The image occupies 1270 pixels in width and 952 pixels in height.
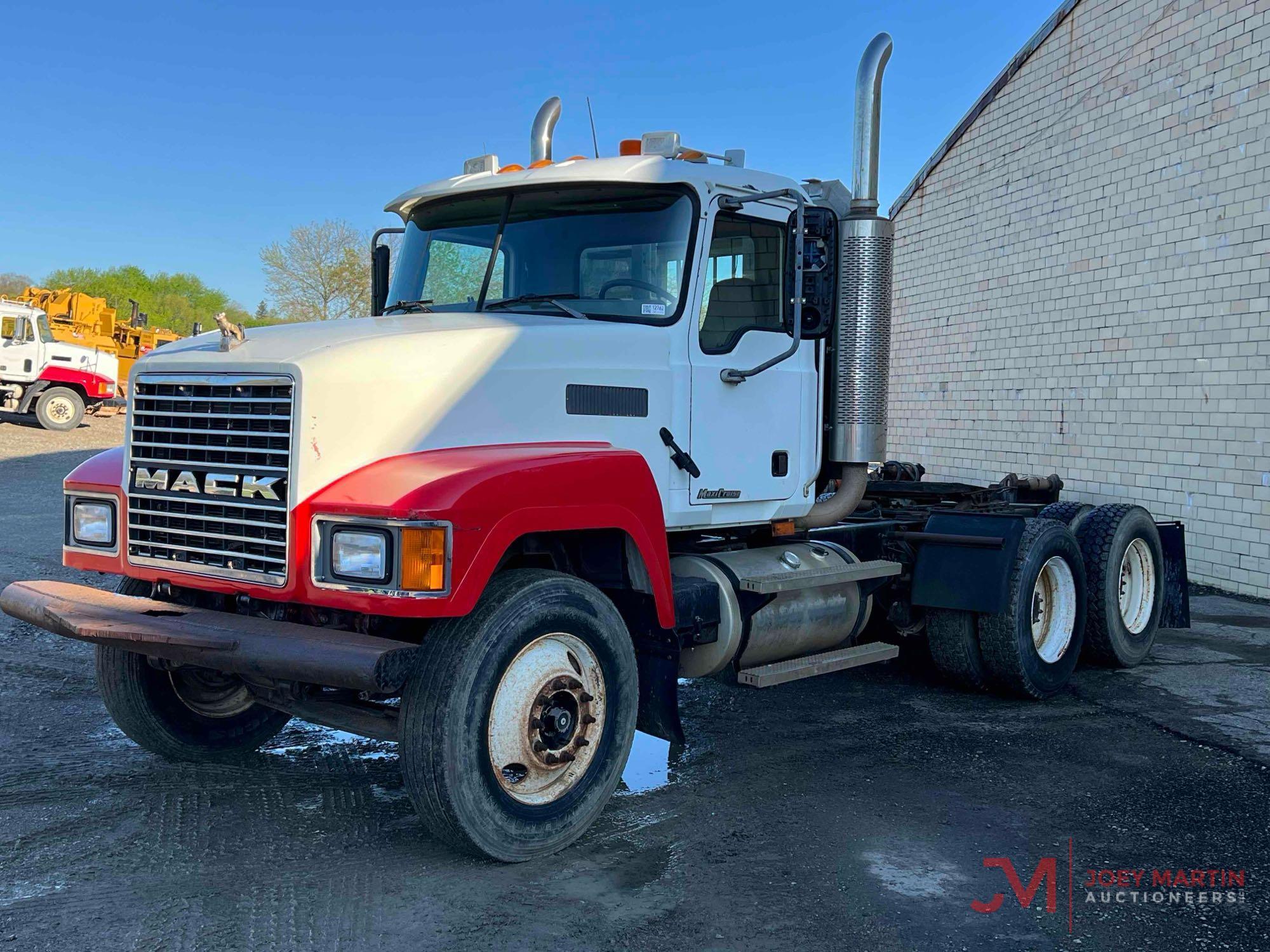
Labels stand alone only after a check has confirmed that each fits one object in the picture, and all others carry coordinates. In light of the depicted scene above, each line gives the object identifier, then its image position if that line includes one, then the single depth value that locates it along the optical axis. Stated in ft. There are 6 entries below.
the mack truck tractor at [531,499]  13.58
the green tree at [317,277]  134.31
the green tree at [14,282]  249.75
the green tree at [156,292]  248.81
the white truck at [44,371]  85.92
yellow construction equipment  98.94
